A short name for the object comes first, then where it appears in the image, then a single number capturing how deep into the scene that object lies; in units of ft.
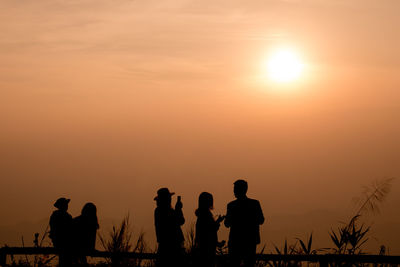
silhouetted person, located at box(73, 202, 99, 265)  40.14
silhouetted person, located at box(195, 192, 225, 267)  36.60
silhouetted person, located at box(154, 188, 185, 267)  37.58
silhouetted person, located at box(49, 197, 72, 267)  40.37
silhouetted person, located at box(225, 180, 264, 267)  36.17
